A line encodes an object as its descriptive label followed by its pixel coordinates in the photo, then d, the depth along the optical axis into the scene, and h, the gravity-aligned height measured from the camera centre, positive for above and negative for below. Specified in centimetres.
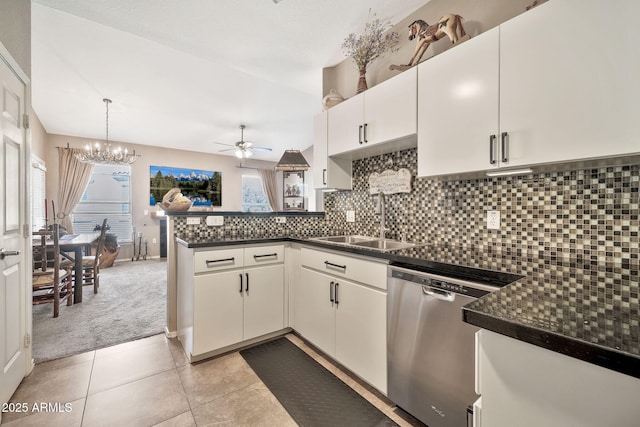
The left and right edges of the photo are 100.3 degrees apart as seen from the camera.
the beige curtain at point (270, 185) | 814 +80
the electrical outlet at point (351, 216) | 266 -5
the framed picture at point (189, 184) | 637 +68
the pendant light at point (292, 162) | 323 +60
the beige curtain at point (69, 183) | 537 +56
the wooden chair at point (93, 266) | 370 -81
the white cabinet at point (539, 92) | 103 +56
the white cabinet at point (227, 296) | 200 -69
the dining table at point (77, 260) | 322 -62
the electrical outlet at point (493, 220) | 164 -5
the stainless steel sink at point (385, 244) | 208 -27
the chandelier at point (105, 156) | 426 +88
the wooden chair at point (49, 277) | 285 -74
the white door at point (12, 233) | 153 -15
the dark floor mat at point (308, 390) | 151 -117
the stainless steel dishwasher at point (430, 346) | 121 -67
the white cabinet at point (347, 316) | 163 -74
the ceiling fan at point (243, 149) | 519 +122
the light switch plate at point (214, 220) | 241 -9
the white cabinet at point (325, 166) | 252 +43
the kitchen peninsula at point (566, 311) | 50 -26
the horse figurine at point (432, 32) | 167 +118
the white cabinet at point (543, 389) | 49 -37
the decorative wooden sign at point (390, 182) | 215 +25
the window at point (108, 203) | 575 +16
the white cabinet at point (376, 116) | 178 +72
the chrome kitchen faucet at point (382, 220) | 227 -8
